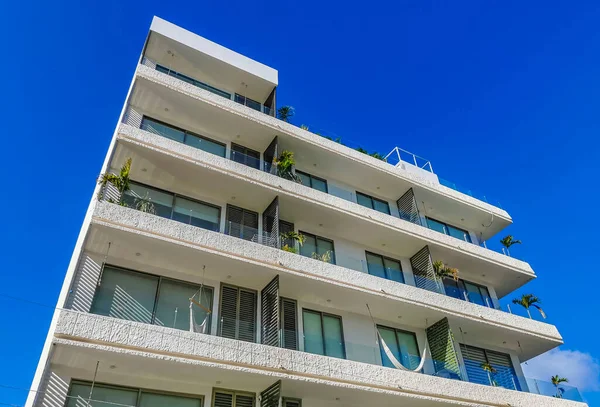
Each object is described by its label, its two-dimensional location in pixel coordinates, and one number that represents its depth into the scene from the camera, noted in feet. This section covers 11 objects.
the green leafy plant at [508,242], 73.96
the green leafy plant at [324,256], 54.82
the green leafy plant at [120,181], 44.47
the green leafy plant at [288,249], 51.67
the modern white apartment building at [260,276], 38.88
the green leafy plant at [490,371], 56.87
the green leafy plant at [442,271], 62.13
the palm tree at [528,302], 66.93
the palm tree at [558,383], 58.03
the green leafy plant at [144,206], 45.96
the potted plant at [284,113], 66.49
